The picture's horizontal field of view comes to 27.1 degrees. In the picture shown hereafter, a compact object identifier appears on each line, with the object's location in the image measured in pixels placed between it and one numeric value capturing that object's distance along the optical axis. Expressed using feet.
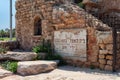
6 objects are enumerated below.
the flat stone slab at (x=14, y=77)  30.10
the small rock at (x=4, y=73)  30.67
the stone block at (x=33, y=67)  30.89
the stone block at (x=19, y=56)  34.76
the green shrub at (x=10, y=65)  32.45
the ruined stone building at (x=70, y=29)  31.68
